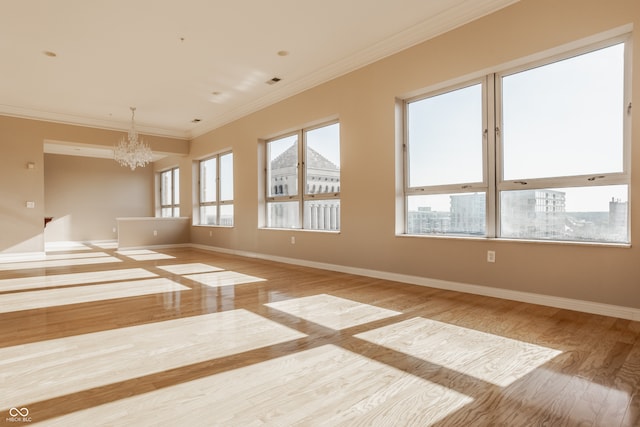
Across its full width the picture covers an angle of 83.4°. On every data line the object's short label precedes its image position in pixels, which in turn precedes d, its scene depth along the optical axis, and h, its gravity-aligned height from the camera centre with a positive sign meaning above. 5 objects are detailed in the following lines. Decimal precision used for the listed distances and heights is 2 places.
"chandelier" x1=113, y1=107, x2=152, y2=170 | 6.93 +1.22
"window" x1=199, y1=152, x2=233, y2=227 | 7.81 +0.56
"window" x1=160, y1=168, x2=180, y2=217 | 10.20 +0.65
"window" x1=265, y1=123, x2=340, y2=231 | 5.36 +0.57
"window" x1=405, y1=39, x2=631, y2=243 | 2.95 +0.56
